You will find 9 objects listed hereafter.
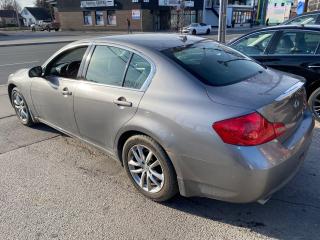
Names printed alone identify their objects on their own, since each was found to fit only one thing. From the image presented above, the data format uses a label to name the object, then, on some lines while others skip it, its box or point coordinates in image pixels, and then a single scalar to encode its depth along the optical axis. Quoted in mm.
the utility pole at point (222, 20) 6474
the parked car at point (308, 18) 8260
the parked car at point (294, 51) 3688
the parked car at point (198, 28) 27860
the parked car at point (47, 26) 41018
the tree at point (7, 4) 76847
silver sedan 1886
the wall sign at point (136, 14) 32067
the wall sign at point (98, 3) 34240
